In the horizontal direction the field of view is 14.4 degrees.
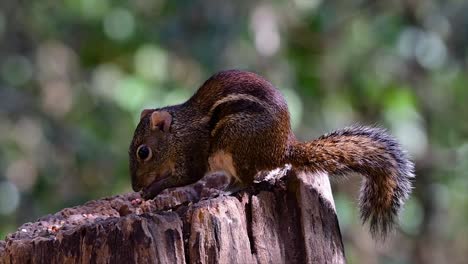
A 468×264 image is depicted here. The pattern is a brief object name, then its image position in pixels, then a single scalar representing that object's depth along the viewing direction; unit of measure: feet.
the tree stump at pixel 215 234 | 14.78
